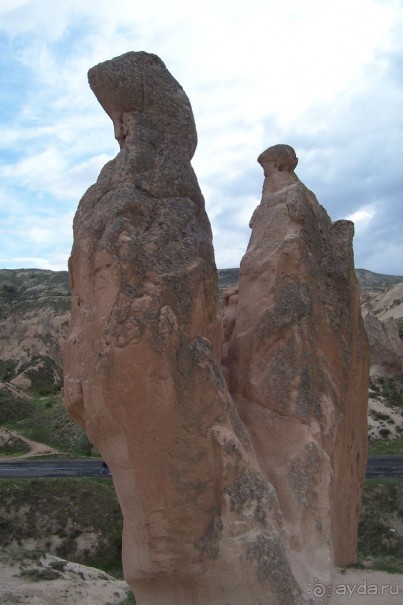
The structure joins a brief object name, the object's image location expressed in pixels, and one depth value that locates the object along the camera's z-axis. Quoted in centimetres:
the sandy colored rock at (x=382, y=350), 3294
